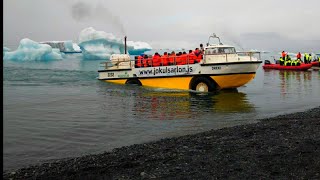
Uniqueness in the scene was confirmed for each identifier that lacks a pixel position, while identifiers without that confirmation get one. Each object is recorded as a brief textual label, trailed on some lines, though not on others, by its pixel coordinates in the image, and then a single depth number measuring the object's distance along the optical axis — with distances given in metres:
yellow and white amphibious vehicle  14.41
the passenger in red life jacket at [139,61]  16.92
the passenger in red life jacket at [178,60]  15.56
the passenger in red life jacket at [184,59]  15.34
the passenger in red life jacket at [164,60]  15.94
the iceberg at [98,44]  46.56
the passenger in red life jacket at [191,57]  15.20
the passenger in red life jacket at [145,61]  16.66
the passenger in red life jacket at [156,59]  16.16
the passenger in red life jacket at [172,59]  15.70
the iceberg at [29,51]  45.16
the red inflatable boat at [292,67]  30.89
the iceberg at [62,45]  60.91
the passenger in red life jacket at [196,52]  15.20
